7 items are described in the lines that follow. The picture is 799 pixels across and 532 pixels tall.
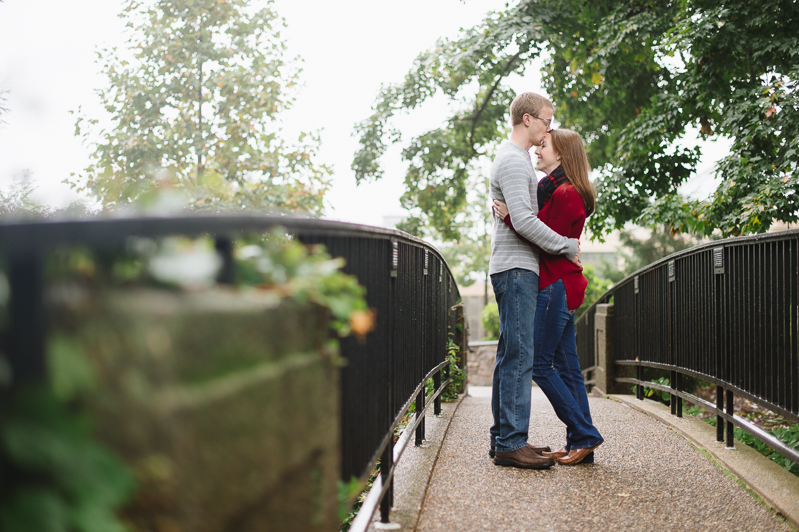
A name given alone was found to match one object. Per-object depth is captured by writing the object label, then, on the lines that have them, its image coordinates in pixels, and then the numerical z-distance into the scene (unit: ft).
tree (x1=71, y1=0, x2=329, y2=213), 49.16
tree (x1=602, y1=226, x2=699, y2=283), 45.96
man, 10.32
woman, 10.59
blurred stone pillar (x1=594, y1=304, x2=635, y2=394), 22.88
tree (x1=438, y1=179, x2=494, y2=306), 100.53
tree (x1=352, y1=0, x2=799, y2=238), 22.17
